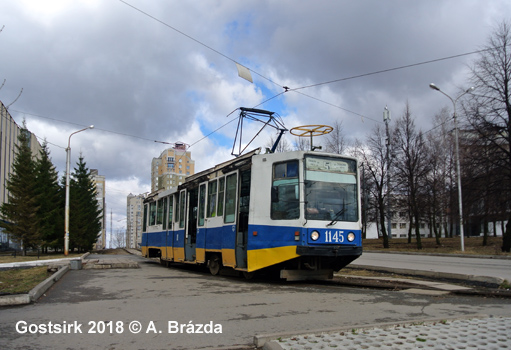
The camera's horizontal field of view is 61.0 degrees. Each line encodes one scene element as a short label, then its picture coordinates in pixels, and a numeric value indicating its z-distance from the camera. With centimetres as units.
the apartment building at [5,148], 5428
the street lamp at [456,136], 2856
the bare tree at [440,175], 3744
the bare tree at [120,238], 13400
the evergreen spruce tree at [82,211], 4478
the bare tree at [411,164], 3519
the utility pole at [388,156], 3781
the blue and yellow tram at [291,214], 1047
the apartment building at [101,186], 13475
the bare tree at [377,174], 3878
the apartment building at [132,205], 10869
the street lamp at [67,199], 3225
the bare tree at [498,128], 2656
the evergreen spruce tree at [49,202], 3806
